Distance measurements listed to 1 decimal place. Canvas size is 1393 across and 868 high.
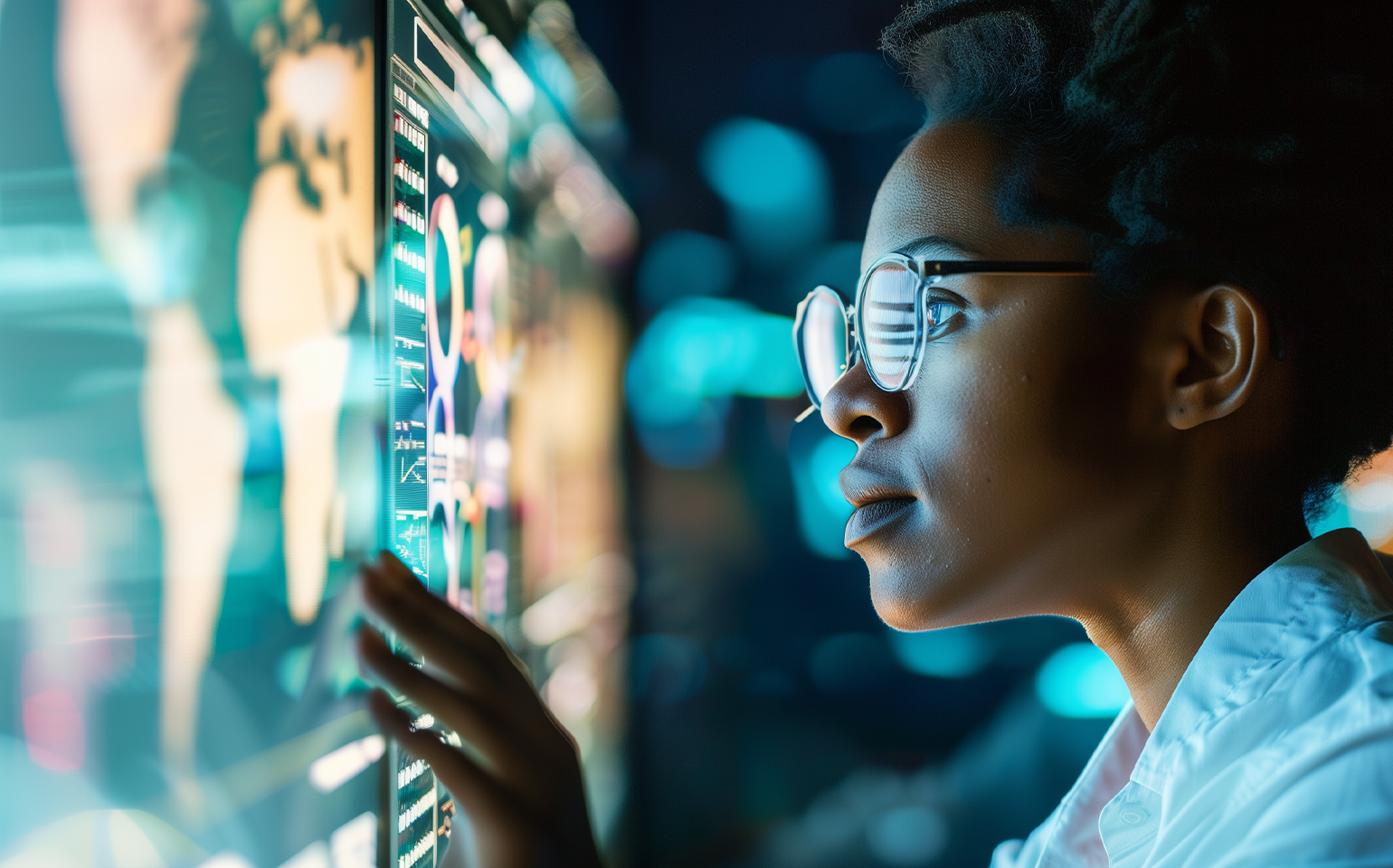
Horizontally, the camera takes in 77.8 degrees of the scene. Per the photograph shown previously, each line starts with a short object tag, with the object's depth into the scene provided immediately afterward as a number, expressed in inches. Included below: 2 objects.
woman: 28.8
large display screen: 19.5
